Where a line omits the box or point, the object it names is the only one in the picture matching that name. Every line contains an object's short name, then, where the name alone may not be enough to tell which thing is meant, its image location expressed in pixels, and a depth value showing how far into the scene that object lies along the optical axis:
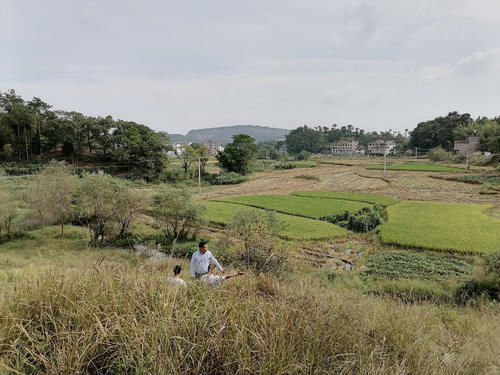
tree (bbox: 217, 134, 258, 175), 58.62
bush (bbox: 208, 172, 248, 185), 52.53
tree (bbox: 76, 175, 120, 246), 18.48
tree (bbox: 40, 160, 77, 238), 19.88
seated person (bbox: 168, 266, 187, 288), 5.55
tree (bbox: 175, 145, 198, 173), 55.16
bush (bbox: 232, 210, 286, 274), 10.53
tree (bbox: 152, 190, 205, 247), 18.05
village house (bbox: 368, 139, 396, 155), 128.77
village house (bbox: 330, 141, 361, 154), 146.32
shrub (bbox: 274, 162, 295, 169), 74.25
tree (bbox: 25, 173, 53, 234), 19.53
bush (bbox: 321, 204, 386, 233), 19.83
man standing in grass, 6.51
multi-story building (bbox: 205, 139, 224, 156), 170.39
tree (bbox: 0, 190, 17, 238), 18.31
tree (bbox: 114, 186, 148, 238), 18.80
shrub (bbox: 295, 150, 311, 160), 105.02
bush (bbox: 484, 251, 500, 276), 10.01
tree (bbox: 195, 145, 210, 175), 56.28
